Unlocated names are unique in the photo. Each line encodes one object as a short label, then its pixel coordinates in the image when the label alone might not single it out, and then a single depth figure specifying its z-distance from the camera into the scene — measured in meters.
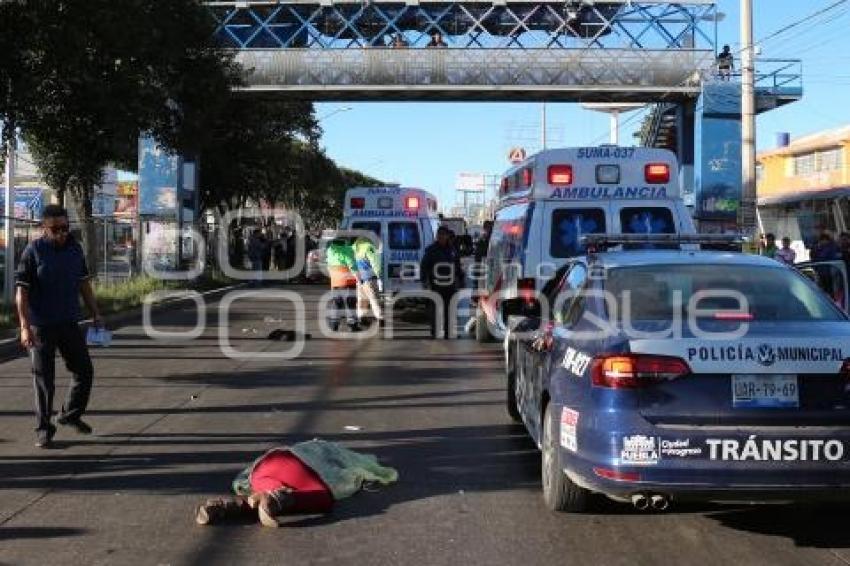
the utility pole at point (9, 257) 18.06
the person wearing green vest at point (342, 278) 16.53
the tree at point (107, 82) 14.45
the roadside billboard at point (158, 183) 28.52
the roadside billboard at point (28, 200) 45.79
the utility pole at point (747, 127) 22.05
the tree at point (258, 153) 33.12
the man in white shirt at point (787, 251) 19.83
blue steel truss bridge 34.69
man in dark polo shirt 7.88
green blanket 6.31
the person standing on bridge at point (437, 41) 37.27
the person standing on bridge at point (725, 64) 32.25
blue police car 4.95
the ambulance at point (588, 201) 11.36
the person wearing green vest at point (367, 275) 16.59
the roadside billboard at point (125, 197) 56.06
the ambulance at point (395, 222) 19.19
